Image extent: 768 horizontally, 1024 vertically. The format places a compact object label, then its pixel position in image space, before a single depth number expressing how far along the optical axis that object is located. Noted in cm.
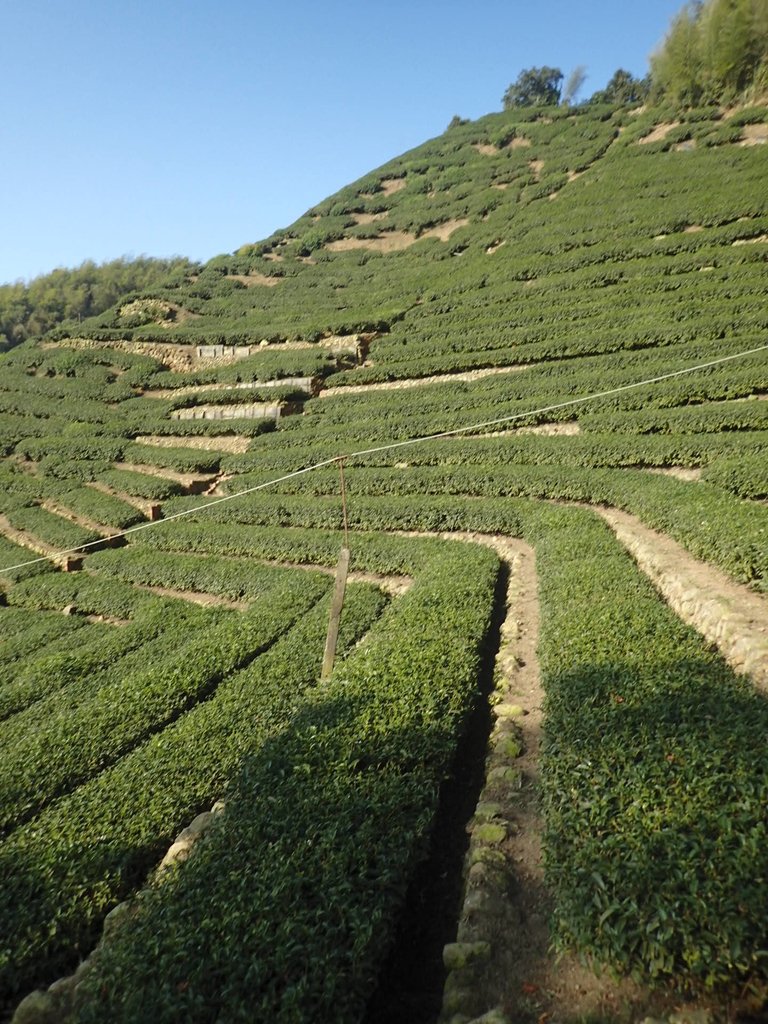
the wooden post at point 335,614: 1065
